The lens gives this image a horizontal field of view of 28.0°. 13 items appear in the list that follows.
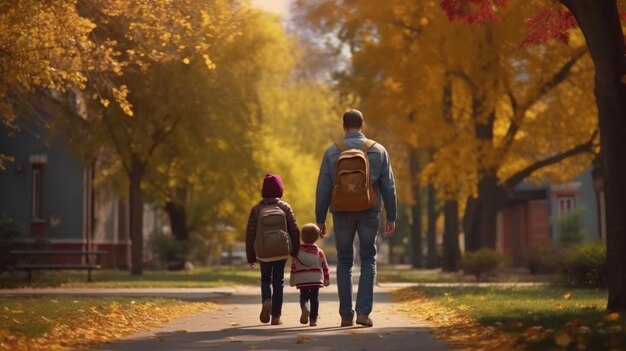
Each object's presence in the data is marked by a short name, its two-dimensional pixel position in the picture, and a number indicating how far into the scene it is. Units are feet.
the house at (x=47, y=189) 143.23
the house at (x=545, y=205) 183.52
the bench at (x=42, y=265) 94.89
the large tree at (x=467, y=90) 105.91
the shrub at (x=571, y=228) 143.84
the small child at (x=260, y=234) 47.11
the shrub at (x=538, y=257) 124.98
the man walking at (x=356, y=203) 44.06
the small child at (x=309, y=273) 47.42
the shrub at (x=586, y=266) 75.20
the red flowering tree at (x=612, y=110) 46.21
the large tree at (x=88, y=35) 60.39
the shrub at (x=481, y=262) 104.88
